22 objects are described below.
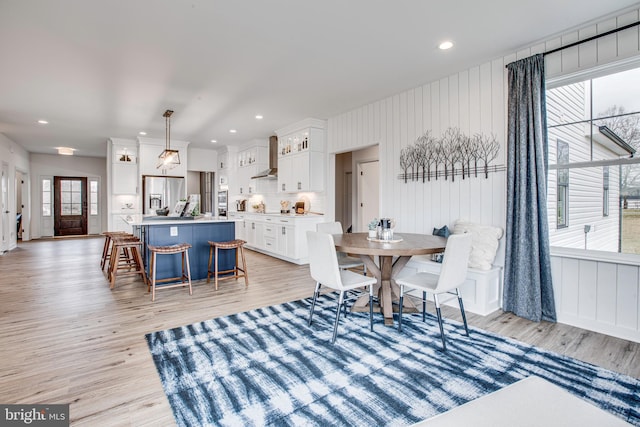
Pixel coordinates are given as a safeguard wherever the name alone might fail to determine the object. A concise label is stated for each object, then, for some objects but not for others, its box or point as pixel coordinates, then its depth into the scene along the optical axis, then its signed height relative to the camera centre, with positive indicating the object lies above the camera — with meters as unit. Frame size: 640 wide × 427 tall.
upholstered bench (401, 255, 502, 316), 3.25 -0.87
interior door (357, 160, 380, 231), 6.98 +0.36
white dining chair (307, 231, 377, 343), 2.59 -0.53
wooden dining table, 2.63 -0.37
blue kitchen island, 4.41 -0.44
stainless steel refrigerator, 7.78 +0.41
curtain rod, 2.61 +1.51
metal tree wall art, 3.59 +0.65
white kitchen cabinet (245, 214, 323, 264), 5.84 -0.53
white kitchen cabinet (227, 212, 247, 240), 8.03 -0.52
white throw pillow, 3.36 -0.41
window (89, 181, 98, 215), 10.89 +0.35
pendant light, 5.41 +0.95
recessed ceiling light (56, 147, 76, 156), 8.36 +1.55
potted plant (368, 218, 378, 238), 3.26 -0.21
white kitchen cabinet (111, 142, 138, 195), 7.77 +0.98
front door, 10.49 +0.08
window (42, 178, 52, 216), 10.26 +0.37
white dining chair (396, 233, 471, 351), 2.46 -0.53
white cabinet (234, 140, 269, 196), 7.77 +1.09
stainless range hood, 7.18 +1.16
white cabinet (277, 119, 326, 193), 5.95 +1.00
